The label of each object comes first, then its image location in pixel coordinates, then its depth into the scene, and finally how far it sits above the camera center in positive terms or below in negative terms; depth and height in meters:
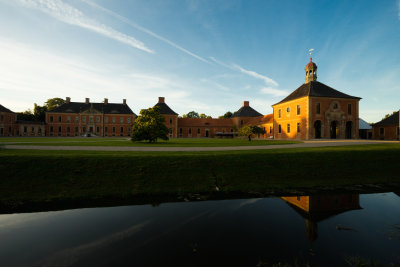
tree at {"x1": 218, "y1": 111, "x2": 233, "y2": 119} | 83.95 +8.85
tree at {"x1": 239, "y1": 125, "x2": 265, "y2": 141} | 30.47 +0.73
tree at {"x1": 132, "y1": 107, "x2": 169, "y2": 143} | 26.61 +0.89
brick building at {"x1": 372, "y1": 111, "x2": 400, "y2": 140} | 36.06 +1.51
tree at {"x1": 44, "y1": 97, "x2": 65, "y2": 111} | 69.79 +10.88
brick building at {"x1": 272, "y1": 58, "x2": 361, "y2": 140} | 33.16 +4.14
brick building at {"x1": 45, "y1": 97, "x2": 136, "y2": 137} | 57.34 +3.63
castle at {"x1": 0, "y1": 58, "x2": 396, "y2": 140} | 33.69 +3.63
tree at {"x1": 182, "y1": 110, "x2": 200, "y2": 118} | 105.82 +10.94
